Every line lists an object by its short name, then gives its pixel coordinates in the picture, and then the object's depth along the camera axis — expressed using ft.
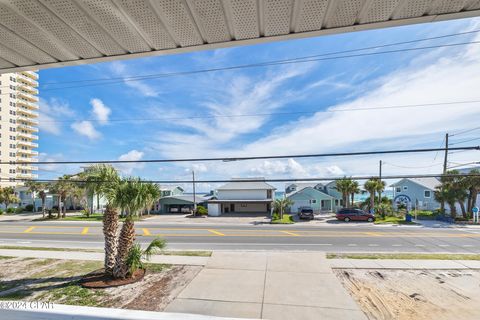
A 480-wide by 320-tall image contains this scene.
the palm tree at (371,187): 124.92
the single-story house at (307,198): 146.13
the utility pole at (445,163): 107.34
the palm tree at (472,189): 101.86
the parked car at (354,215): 106.64
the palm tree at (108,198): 32.81
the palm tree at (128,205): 32.81
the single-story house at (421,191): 158.61
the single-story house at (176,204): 151.12
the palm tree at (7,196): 152.46
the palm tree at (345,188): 136.77
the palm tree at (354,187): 137.28
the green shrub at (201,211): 134.93
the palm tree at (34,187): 130.91
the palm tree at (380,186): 132.12
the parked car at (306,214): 113.29
